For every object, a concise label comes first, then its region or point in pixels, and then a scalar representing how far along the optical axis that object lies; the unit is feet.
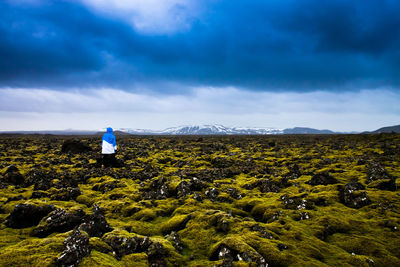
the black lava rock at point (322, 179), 42.09
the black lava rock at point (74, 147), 95.20
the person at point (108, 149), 61.57
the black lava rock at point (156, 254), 18.34
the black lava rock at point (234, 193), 37.50
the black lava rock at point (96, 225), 22.17
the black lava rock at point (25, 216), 25.08
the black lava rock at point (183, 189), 37.07
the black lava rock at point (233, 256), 17.46
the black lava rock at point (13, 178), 44.78
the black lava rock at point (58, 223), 22.88
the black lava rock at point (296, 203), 31.19
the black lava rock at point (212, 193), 36.32
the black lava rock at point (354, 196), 31.94
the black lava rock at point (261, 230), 22.15
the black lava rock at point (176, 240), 21.53
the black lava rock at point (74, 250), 15.52
